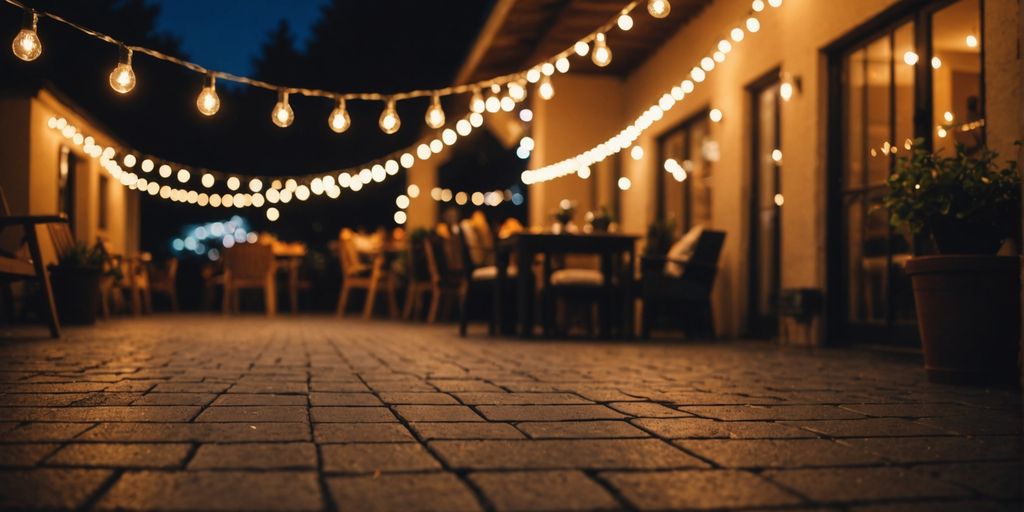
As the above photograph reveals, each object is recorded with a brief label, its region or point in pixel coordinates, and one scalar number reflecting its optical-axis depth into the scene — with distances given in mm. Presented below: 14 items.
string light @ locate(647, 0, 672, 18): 4805
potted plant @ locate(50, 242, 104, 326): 7867
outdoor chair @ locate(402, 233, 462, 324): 9797
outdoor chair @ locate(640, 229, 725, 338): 7012
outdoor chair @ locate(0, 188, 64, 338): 5133
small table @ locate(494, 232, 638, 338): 6980
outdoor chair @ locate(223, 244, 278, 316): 12086
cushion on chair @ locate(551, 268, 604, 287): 7168
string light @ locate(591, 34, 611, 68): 5336
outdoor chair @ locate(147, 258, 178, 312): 13711
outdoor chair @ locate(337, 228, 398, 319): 11891
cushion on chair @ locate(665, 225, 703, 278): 7070
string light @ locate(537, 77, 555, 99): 6422
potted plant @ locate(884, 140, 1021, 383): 3492
